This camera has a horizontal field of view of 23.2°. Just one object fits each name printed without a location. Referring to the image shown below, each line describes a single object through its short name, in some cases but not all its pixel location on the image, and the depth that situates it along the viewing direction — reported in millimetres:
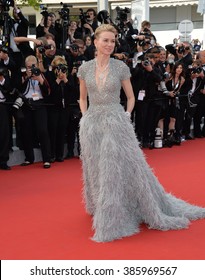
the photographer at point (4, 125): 6402
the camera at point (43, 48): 6793
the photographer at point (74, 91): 7039
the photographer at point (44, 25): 7980
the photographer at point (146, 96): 7598
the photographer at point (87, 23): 8781
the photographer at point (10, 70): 6441
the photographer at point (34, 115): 6570
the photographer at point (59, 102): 6617
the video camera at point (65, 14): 8047
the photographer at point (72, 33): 8212
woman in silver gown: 3783
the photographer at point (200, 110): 8961
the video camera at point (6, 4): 7435
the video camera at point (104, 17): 8672
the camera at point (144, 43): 8070
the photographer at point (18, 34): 7302
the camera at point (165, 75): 8000
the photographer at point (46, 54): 6824
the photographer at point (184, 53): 8824
